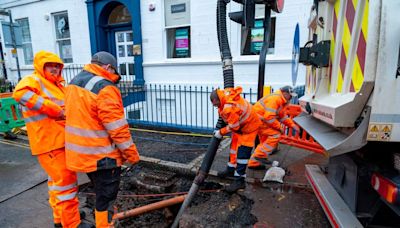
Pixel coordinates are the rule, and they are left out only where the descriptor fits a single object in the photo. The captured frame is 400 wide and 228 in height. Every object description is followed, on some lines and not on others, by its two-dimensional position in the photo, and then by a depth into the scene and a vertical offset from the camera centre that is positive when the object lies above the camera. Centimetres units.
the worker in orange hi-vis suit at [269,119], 394 -88
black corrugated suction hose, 269 -15
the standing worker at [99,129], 219 -56
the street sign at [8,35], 910 +117
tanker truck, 138 -29
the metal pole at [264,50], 333 +19
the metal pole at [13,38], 903 +103
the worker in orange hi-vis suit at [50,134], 257 -71
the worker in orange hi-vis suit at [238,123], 308 -76
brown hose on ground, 278 -162
